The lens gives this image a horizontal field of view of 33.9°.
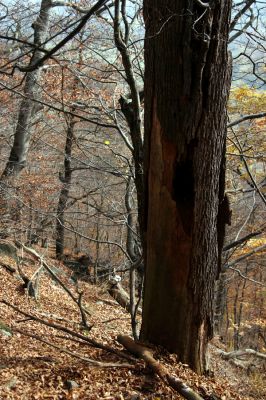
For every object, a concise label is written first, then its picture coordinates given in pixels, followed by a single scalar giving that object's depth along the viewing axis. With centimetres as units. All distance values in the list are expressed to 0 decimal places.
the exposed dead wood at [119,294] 1231
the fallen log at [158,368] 279
